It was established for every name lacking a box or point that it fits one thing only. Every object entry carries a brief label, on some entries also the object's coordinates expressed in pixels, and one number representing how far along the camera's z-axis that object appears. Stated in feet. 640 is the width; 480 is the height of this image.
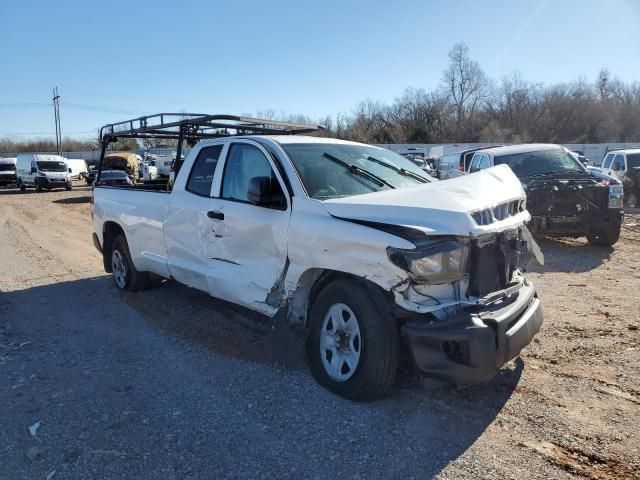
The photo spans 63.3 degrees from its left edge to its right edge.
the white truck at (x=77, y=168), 154.11
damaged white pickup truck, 10.87
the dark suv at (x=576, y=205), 28.48
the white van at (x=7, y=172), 123.75
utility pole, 227.30
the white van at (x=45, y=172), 103.04
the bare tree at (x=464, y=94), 244.22
